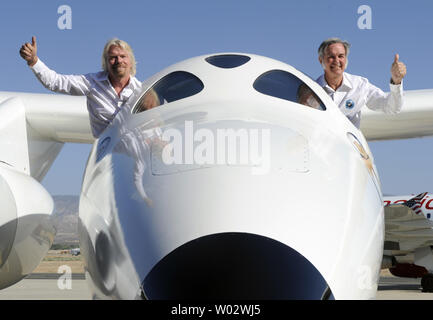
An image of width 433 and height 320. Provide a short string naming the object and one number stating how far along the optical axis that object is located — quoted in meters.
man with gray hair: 5.45
